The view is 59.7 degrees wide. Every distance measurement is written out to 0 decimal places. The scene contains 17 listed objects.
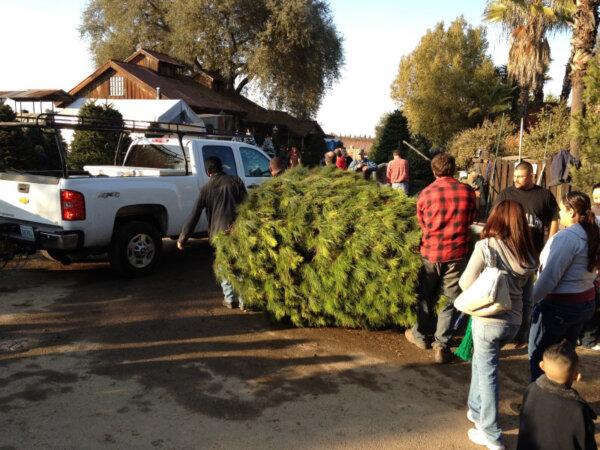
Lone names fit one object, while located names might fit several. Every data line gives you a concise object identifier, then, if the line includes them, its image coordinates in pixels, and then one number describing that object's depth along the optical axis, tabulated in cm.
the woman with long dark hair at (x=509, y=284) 328
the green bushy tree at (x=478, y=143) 2375
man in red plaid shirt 443
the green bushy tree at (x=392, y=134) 2742
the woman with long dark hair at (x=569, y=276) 356
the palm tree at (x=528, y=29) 1550
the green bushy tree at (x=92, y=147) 1565
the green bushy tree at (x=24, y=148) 1345
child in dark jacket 238
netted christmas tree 486
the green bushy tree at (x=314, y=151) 3500
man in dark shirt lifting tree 596
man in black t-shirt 501
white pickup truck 638
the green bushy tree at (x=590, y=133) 732
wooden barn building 3319
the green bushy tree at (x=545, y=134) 1798
